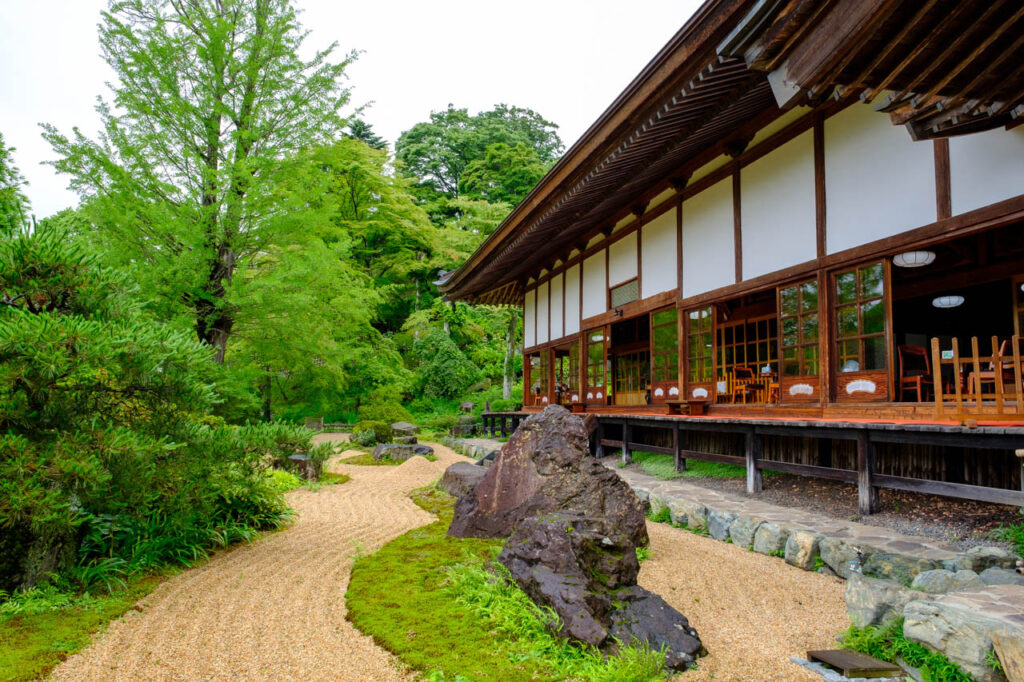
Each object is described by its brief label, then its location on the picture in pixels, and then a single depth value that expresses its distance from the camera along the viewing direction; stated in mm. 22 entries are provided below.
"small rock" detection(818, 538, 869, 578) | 4559
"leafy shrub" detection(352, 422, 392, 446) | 15703
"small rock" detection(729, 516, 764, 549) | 5565
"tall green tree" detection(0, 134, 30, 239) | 3596
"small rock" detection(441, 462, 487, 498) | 8109
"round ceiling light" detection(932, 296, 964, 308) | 8148
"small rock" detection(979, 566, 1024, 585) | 3649
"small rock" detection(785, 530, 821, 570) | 4898
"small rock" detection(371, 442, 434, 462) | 12952
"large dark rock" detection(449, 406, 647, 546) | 5152
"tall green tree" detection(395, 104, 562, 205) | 31328
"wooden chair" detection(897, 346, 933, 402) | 5949
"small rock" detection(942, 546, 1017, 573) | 4008
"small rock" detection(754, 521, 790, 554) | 5236
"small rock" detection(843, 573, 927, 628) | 3367
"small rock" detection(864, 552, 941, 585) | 4125
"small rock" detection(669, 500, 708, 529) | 6266
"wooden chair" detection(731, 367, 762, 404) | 9273
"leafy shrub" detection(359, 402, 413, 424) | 18266
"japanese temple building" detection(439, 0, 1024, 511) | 3818
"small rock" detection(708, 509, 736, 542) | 5883
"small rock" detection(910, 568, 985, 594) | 3645
